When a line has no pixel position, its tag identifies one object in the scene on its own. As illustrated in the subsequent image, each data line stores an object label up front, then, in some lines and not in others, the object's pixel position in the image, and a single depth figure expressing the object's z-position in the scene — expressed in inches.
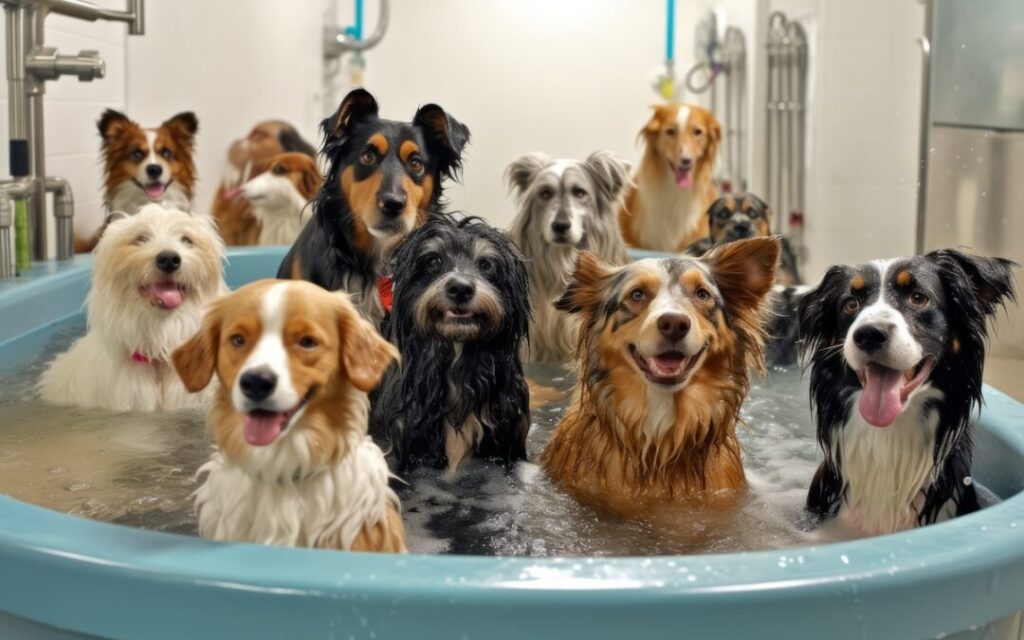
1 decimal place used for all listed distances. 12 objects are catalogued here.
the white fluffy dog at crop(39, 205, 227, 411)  115.6
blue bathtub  57.5
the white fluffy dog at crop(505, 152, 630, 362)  149.9
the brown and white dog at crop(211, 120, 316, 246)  215.3
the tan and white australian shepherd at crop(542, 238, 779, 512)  93.2
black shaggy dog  96.3
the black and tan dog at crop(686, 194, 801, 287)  189.9
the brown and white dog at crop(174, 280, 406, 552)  65.4
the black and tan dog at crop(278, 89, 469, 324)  114.7
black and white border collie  79.1
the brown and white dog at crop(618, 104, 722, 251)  225.0
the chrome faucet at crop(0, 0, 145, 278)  148.2
